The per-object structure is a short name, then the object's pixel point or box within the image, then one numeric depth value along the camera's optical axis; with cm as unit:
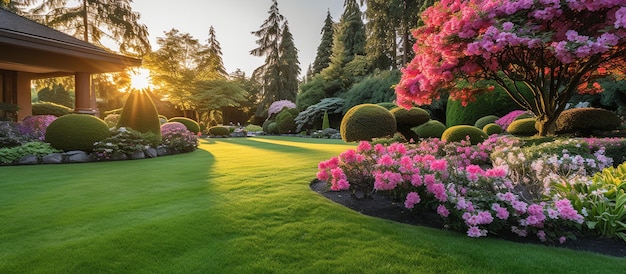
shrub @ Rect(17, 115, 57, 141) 1017
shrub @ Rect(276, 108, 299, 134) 2738
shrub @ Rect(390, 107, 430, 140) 1298
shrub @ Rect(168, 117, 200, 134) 1986
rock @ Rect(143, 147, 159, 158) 982
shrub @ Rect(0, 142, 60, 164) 803
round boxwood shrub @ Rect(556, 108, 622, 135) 1032
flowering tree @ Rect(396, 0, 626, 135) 501
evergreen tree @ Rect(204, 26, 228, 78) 4322
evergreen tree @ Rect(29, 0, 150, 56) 1875
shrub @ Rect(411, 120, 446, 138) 1427
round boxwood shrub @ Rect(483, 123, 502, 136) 1370
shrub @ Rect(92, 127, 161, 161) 902
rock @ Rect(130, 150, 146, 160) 941
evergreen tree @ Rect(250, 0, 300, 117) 3697
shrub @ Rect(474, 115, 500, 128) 1599
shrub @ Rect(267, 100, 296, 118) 3228
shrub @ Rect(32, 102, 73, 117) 1453
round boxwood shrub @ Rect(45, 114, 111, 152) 902
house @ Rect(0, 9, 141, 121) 940
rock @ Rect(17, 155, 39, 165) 816
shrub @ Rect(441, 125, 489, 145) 1061
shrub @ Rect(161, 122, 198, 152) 1108
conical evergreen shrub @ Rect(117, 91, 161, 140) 1083
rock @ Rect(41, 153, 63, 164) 841
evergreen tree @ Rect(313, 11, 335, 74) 3762
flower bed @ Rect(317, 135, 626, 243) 298
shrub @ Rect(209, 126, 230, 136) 2378
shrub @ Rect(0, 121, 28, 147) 878
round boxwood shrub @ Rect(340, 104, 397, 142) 1235
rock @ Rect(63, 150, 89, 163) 870
